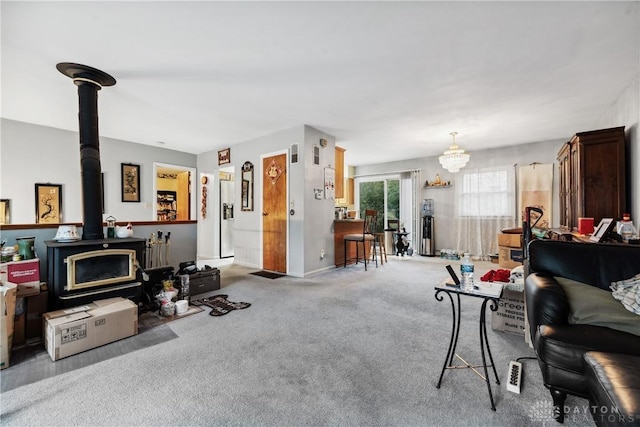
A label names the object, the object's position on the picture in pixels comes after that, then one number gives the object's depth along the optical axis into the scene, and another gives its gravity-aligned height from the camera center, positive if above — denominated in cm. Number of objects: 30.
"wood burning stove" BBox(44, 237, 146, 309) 233 -50
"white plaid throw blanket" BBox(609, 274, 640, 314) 151 -48
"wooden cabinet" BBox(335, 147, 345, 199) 537 +78
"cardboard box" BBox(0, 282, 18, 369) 184 -71
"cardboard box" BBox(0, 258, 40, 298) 214 -47
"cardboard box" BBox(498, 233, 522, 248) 470 -51
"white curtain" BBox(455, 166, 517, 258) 583 +8
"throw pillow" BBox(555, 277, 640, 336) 143 -56
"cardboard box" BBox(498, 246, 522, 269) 477 -82
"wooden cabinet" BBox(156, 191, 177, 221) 738 +27
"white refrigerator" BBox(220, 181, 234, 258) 625 -14
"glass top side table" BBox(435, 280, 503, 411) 147 -46
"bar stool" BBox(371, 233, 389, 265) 561 -64
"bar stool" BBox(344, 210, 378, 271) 495 -43
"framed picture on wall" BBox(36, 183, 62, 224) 428 +21
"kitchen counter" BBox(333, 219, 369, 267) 511 -42
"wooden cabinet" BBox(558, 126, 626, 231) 305 +41
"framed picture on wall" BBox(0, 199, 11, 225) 395 +8
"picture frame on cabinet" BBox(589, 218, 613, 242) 258 -20
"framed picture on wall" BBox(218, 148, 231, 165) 573 +122
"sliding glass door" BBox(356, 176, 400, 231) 741 +43
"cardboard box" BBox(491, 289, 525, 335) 231 -88
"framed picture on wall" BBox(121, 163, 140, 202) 520 +63
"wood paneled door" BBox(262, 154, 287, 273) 466 +1
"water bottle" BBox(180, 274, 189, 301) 318 -83
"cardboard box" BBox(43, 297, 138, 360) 199 -86
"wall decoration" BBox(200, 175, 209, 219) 630 +35
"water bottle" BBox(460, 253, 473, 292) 159 -39
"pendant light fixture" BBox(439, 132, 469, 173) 477 +92
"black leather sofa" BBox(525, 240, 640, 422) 132 -57
